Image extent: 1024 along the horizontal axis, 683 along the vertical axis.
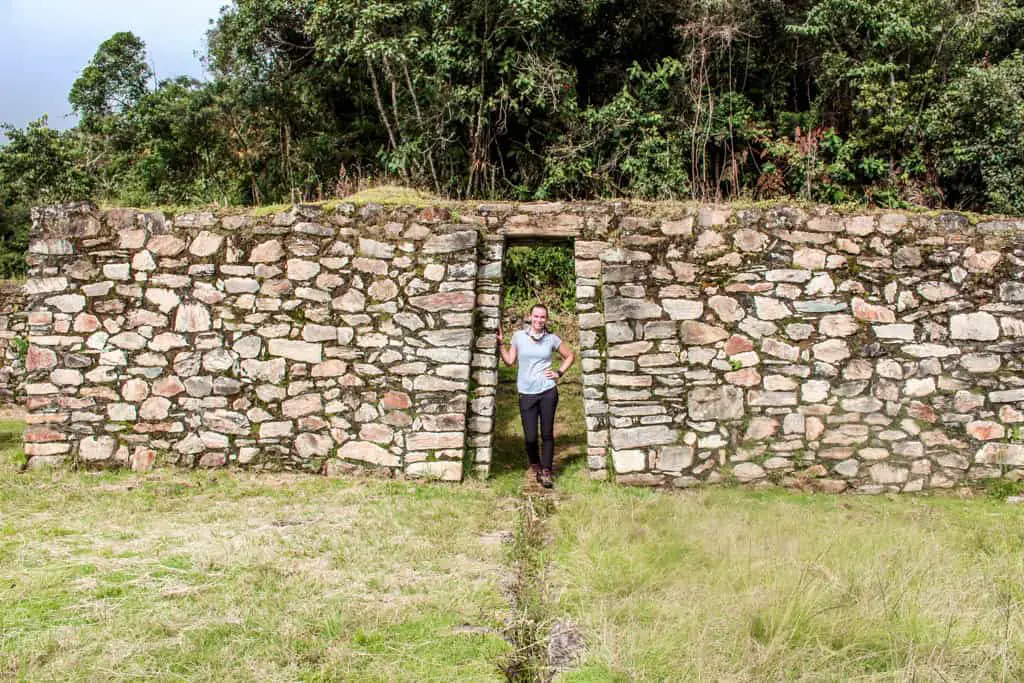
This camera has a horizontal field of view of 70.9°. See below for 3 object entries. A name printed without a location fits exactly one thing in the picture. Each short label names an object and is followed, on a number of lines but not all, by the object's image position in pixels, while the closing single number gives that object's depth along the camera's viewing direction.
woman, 6.32
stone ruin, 6.36
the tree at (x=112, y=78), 19.53
